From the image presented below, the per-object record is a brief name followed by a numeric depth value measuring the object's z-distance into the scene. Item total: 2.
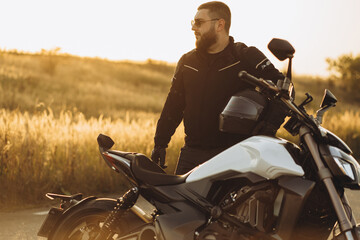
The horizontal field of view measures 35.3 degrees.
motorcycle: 2.81
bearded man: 4.74
